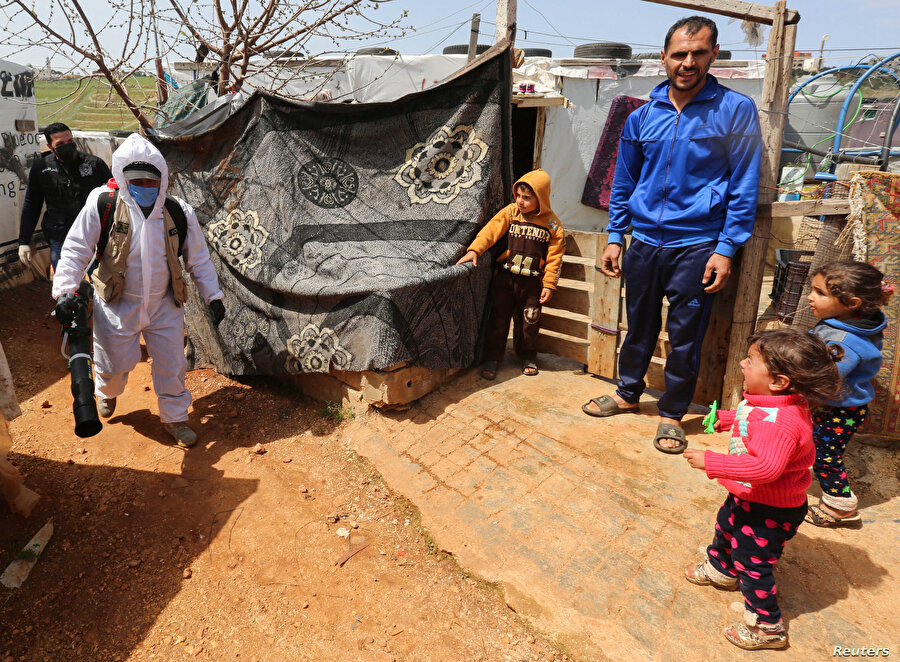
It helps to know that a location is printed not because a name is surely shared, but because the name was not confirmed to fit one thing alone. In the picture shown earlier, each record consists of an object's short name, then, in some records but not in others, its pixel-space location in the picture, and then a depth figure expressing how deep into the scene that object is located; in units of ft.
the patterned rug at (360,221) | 12.94
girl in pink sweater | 6.46
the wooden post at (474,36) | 18.57
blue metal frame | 25.90
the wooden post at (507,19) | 13.14
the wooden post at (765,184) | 10.36
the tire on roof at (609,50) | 29.30
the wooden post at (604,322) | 13.52
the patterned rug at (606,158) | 27.86
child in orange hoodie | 13.24
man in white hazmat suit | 11.23
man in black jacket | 16.56
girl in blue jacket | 8.23
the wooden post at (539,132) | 27.45
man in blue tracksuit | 9.89
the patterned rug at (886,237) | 9.68
